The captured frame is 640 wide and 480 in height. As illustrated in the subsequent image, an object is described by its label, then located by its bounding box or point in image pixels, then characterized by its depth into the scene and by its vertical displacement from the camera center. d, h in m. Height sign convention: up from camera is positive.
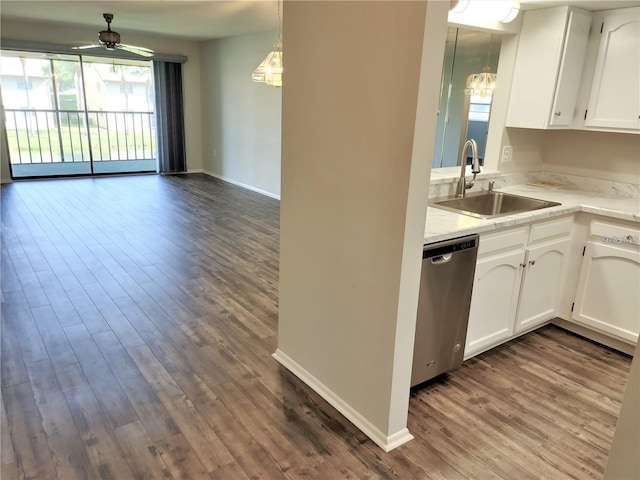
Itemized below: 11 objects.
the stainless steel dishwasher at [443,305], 2.14 -0.89
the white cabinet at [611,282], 2.69 -0.93
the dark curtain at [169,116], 8.15 -0.19
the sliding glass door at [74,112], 7.57 -0.19
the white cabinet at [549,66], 2.91 +0.36
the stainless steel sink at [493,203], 2.91 -0.53
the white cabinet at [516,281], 2.50 -0.92
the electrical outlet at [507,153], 3.36 -0.23
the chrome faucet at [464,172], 2.75 -0.32
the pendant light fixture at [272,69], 3.86 +0.33
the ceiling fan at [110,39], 5.08 +0.68
